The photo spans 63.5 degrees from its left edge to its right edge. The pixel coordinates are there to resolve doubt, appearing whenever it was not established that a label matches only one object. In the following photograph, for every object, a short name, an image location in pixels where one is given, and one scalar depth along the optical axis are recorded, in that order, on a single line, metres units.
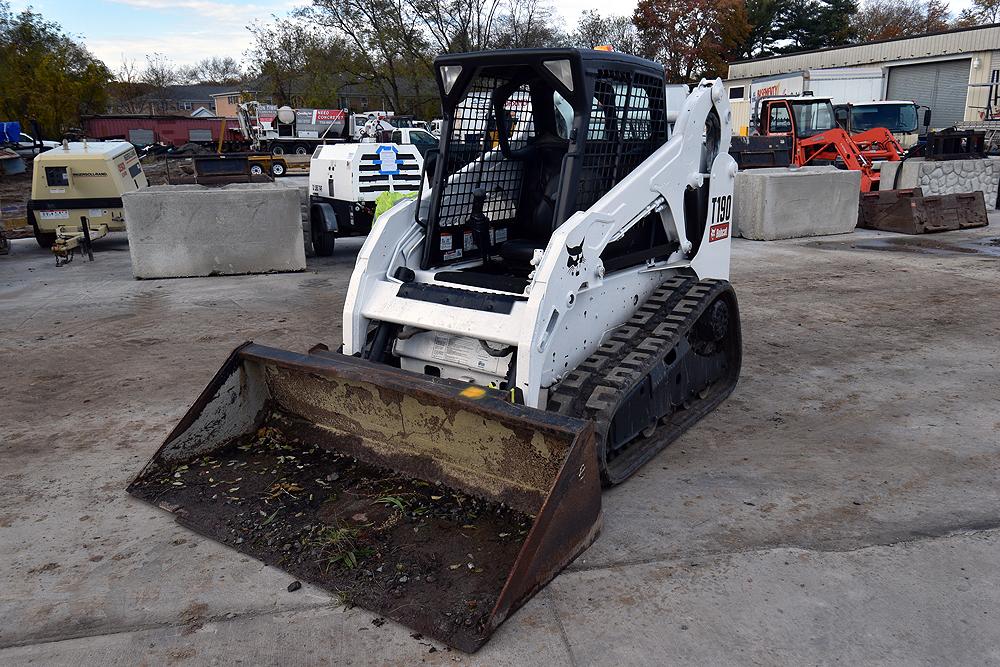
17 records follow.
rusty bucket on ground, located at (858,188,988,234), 12.92
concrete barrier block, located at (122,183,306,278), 9.54
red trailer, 39.34
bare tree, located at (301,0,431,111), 43.06
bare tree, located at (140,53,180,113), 68.25
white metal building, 29.28
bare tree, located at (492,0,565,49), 43.19
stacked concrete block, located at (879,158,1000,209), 15.19
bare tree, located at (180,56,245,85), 77.64
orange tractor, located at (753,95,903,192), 16.34
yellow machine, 11.97
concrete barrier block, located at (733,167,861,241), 12.31
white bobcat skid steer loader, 3.41
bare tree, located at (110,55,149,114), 60.90
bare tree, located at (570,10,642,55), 48.91
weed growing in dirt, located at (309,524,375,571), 3.40
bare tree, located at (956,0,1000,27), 50.50
